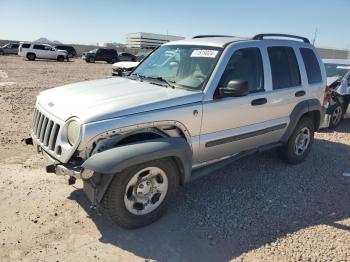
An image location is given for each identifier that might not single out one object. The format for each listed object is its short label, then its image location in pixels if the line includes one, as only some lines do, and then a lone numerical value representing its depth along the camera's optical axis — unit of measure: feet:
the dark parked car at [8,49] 145.89
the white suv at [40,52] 122.93
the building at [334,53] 142.32
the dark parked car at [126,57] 140.15
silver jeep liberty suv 12.03
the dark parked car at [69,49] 152.05
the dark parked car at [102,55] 133.18
